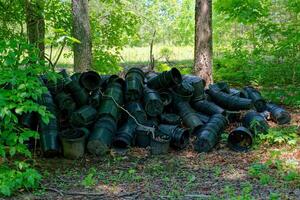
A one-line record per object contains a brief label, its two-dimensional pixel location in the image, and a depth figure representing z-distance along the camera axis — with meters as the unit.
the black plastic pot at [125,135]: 6.16
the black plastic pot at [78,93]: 6.56
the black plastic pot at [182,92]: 6.91
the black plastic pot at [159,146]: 6.02
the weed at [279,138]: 6.06
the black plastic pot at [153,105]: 6.58
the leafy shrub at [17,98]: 4.37
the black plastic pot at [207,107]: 6.95
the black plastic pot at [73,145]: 5.77
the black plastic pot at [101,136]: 5.92
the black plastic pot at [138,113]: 6.48
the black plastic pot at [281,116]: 7.28
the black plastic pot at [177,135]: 6.15
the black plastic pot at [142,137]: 6.26
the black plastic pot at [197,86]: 7.12
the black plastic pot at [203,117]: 6.74
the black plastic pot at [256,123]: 6.44
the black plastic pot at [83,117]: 6.20
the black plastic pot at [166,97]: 6.95
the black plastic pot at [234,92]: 7.61
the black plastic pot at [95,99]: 6.54
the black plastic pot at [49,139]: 5.80
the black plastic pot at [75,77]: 6.61
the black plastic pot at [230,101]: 7.10
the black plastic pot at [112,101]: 6.34
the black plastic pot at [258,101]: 7.62
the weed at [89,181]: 4.87
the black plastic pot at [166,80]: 6.84
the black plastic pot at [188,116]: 6.58
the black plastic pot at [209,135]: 6.11
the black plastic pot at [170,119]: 6.62
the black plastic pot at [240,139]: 6.14
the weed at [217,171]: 5.23
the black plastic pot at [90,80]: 6.62
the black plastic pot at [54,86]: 6.75
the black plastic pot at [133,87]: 6.71
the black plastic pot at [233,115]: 7.11
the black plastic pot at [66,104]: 6.50
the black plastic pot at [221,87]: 7.64
